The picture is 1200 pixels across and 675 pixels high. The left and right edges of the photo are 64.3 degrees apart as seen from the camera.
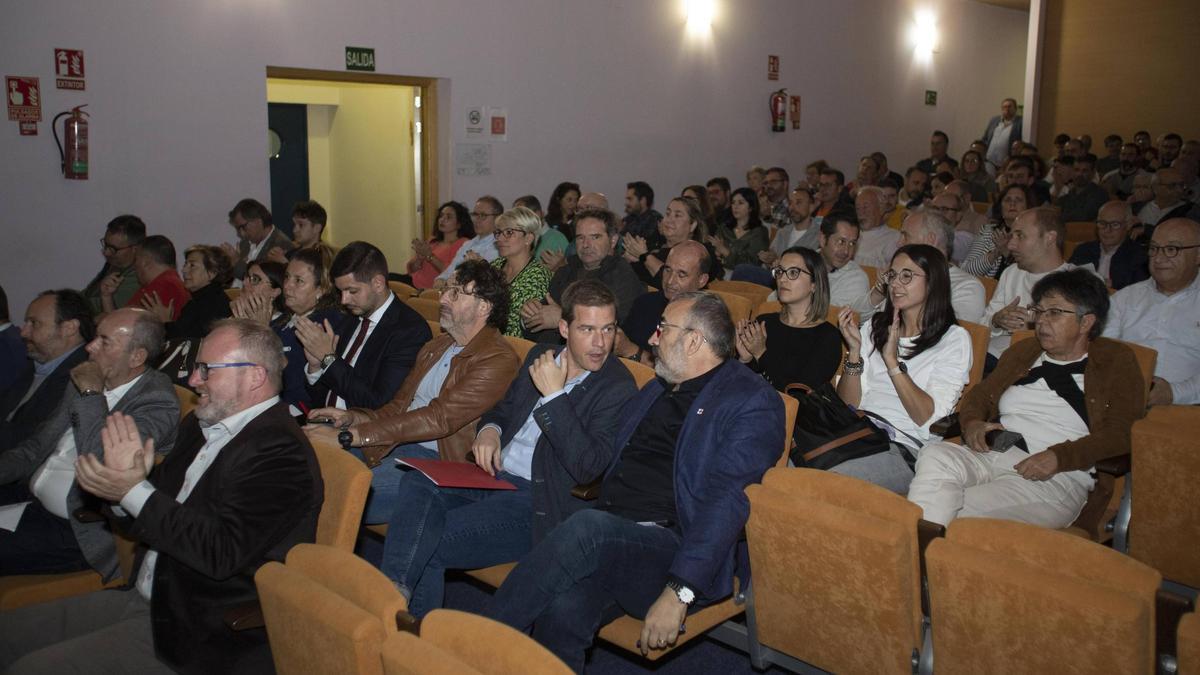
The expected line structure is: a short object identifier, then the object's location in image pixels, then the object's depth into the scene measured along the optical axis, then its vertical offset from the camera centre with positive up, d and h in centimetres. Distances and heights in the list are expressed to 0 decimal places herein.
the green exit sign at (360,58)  831 +125
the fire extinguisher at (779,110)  1193 +122
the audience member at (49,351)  363 -60
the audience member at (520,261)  510 -32
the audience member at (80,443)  307 -83
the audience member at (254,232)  709 -23
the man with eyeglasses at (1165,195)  811 +15
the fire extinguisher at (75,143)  712 +41
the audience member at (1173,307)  418 -41
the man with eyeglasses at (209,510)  228 -75
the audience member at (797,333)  390 -52
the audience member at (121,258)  610 -39
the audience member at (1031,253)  467 -20
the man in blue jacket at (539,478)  291 -87
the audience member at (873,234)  677 -18
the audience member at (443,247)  729 -34
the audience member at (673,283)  457 -37
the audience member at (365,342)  387 -57
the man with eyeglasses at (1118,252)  579 -24
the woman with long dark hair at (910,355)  345 -54
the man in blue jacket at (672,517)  250 -85
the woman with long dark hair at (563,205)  857 +0
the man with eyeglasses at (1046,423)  306 -73
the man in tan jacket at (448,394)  346 -71
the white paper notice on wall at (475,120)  915 +79
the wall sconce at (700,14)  1084 +218
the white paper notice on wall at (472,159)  913 +43
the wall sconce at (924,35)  1367 +250
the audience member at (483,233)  686 -22
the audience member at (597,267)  522 -34
